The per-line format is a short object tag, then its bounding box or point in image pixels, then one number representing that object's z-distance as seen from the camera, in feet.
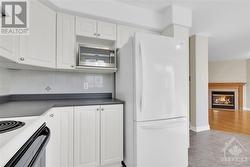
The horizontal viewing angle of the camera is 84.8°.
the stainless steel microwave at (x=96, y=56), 6.36
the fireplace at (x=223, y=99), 21.07
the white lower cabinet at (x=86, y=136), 5.06
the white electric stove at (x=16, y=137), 1.67
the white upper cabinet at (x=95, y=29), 6.54
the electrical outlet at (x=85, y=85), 7.55
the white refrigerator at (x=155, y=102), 5.10
